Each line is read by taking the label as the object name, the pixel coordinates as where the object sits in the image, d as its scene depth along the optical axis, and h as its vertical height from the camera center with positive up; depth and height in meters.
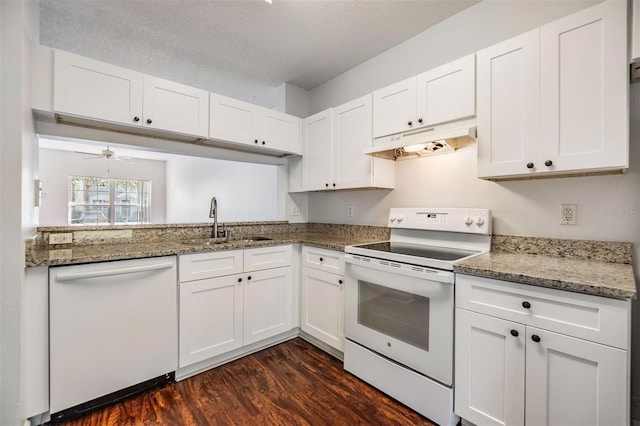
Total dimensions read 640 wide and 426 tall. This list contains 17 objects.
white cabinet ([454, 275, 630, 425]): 1.08 -0.66
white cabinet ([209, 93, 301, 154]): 2.38 +0.79
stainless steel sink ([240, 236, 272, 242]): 2.76 -0.26
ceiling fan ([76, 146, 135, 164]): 6.50 +1.28
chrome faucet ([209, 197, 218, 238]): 2.59 -0.04
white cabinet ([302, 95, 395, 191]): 2.36 +0.56
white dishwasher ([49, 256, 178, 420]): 1.52 -0.70
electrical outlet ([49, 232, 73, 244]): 1.88 -0.18
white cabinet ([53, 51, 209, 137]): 1.73 +0.78
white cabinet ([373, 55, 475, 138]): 1.76 +0.78
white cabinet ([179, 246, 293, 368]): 1.95 -0.69
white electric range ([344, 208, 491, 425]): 1.52 -0.56
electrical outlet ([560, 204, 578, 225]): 1.61 +0.00
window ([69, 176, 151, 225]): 6.53 +0.27
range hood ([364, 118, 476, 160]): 1.74 +0.49
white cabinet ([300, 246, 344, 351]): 2.18 -0.68
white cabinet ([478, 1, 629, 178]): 1.30 +0.59
